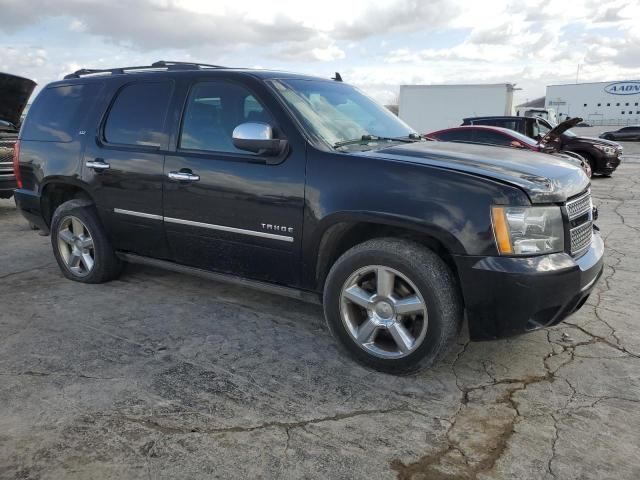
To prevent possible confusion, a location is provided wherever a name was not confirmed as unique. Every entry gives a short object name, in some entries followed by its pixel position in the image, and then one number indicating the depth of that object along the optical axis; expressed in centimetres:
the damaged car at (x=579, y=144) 1400
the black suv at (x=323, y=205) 287
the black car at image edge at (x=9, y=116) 757
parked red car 1173
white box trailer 2214
